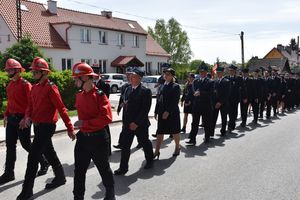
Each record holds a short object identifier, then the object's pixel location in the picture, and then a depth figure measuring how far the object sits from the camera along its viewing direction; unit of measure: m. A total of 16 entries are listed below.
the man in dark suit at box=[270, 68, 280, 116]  13.06
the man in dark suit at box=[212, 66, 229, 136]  8.41
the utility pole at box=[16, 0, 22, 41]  22.02
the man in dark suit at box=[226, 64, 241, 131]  9.45
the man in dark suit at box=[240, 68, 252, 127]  10.15
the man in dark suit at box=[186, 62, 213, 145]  7.46
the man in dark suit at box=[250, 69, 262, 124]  10.95
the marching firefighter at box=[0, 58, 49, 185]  5.05
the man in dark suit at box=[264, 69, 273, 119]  12.19
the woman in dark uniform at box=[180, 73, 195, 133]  9.13
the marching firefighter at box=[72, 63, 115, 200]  3.90
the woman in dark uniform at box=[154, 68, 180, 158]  6.38
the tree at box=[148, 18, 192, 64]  58.41
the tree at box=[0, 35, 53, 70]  20.34
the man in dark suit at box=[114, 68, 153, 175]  5.33
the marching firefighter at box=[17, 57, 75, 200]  4.39
